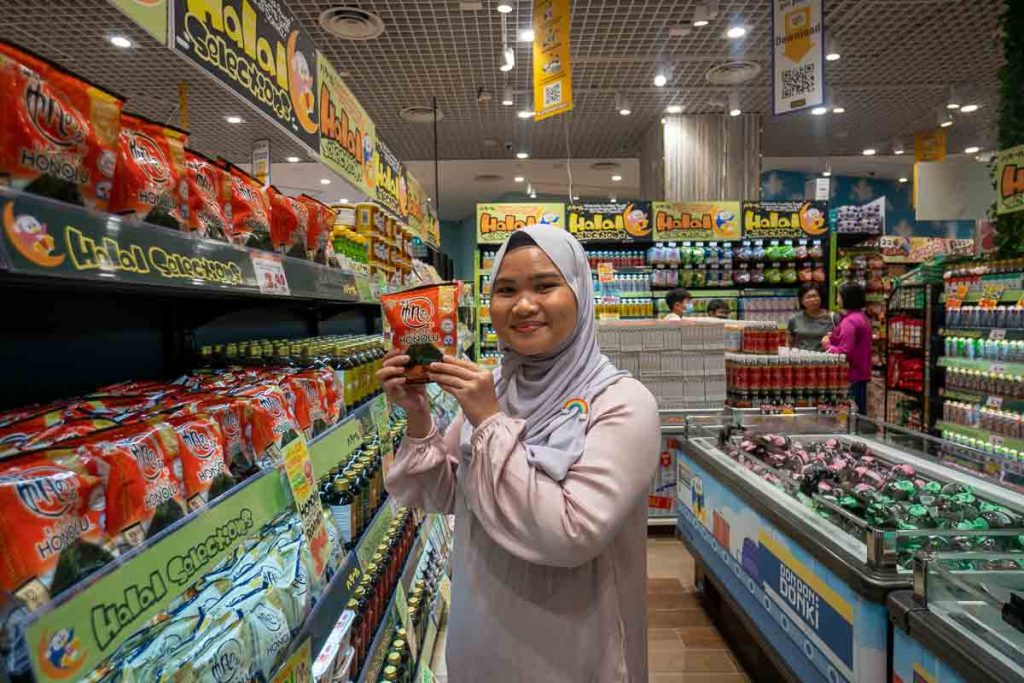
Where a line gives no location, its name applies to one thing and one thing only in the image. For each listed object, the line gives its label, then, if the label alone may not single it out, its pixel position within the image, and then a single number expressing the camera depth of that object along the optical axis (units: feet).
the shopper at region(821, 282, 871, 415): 20.28
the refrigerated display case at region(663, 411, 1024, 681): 5.88
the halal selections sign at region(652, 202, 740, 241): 29.55
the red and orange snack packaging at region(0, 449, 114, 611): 2.31
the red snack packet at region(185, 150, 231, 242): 4.01
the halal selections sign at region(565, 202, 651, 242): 29.86
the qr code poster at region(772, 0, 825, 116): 15.93
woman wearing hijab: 3.85
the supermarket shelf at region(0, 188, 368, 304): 2.23
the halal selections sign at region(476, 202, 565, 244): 30.22
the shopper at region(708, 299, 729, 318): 24.46
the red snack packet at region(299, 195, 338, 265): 6.30
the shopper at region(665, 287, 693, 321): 22.36
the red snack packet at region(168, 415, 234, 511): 3.55
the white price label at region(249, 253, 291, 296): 4.38
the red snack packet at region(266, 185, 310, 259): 5.69
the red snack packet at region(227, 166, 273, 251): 4.85
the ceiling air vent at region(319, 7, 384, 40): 20.20
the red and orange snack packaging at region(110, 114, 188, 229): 3.23
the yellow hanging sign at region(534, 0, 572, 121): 17.58
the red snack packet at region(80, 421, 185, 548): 2.92
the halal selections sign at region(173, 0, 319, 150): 4.70
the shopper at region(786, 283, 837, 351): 21.66
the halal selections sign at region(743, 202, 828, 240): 29.58
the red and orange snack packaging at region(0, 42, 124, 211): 2.46
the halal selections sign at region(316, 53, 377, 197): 8.05
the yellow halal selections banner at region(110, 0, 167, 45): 3.67
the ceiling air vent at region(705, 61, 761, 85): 25.04
